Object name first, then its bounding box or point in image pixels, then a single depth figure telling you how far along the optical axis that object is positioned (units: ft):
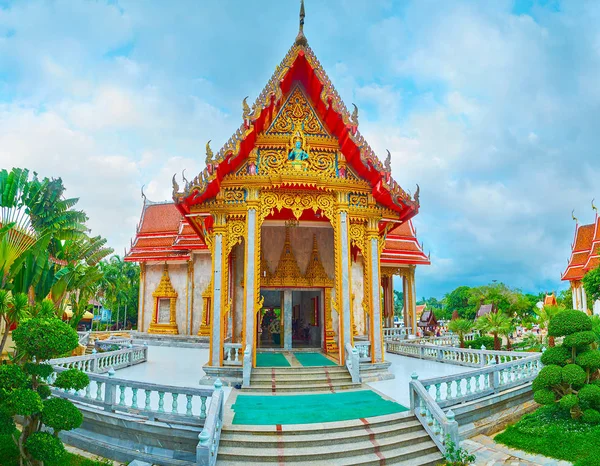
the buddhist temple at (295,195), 31.17
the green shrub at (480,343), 57.88
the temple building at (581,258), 79.20
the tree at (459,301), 175.71
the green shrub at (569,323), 23.67
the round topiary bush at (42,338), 16.12
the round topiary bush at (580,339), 22.94
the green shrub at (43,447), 16.03
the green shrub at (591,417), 21.89
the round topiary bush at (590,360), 22.68
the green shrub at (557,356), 23.82
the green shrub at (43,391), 17.24
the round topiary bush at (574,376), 22.47
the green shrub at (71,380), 16.48
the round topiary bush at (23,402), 15.48
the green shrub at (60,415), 16.12
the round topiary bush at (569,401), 22.00
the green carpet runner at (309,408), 21.31
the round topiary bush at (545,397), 22.76
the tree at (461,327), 56.54
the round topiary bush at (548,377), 22.81
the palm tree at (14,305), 19.13
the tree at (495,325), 52.70
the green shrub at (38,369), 16.67
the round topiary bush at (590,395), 21.99
